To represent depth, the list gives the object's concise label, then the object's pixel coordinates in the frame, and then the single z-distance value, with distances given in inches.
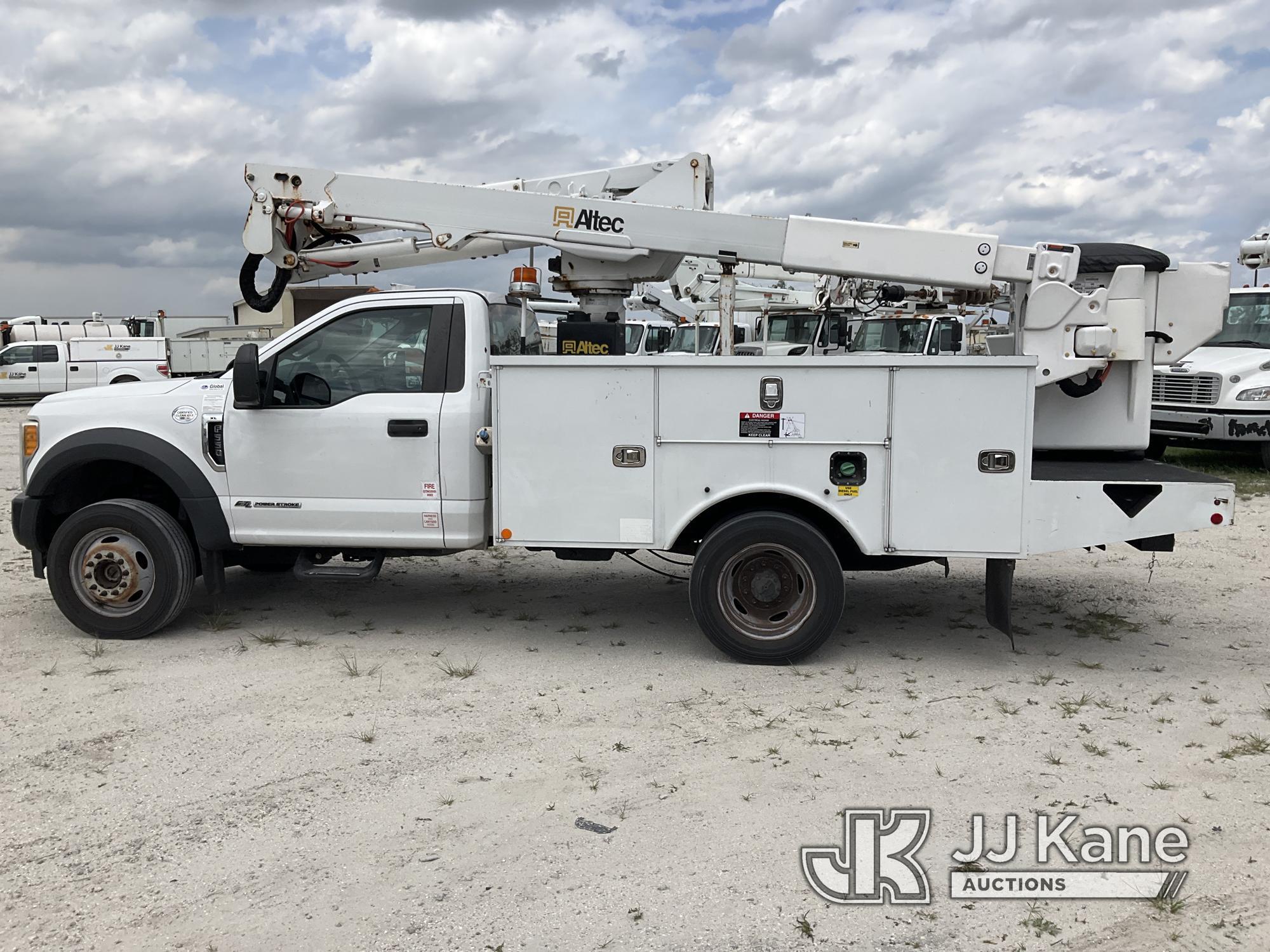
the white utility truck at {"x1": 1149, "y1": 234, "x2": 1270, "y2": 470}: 533.0
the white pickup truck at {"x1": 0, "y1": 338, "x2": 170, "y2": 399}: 1178.6
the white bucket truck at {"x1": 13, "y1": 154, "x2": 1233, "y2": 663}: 231.8
